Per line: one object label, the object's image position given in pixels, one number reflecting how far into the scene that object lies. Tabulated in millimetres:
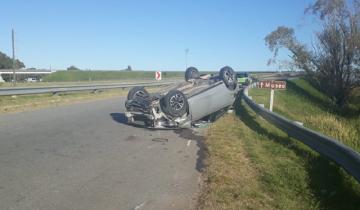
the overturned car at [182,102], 10461
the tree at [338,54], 26078
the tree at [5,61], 105388
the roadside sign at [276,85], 13548
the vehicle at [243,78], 35016
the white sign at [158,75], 39225
